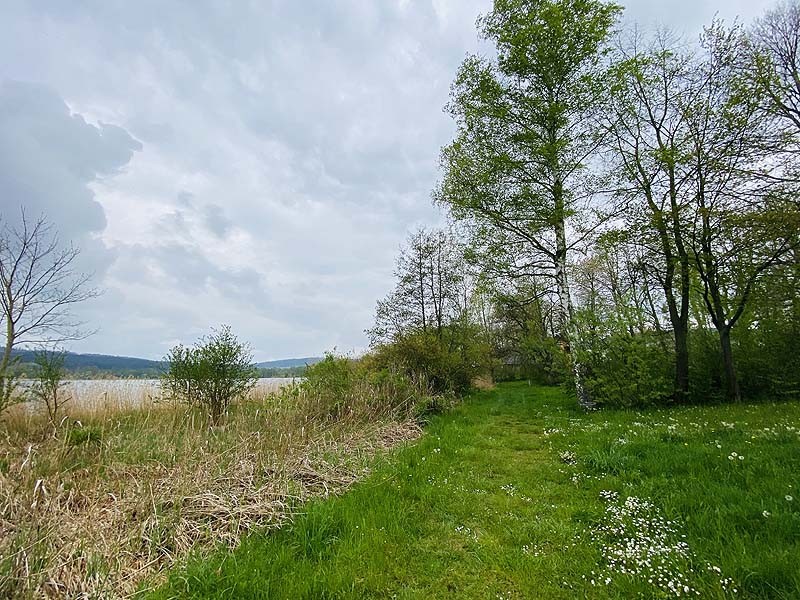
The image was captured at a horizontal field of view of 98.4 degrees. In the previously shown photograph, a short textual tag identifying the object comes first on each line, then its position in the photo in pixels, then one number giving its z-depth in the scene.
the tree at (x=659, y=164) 10.27
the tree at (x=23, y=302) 11.23
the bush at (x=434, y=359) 12.53
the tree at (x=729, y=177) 8.91
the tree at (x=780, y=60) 9.09
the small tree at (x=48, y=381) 6.98
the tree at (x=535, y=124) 10.81
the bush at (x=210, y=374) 8.85
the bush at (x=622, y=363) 9.94
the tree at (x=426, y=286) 19.47
